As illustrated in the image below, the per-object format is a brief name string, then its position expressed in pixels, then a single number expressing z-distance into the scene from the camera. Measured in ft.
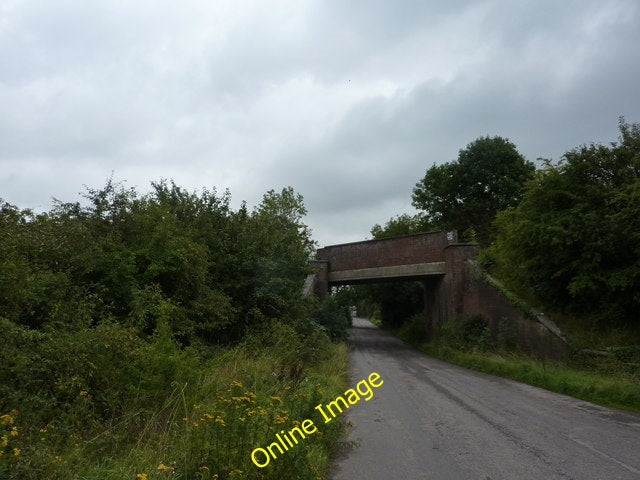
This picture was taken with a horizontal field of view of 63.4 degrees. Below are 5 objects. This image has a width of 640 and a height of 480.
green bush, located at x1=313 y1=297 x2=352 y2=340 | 88.63
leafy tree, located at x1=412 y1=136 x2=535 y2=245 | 136.15
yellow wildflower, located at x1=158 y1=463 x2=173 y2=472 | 14.68
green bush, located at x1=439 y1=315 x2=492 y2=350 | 71.26
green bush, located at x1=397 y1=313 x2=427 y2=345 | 113.39
